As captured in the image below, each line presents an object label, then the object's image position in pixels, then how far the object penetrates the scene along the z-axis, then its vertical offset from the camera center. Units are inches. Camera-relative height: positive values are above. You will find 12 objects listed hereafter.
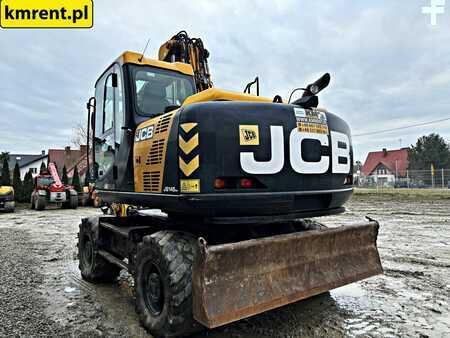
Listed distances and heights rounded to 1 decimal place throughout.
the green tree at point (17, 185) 788.6 +0.1
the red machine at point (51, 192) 647.1 -15.9
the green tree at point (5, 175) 740.6 +22.9
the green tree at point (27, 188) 795.2 -7.5
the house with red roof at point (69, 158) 843.4 +139.9
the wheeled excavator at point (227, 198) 100.8 -5.6
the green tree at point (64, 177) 857.5 +17.8
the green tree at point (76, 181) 842.6 +7.2
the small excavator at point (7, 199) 592.3 -24.3
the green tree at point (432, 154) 1786.4 +120.6
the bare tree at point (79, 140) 1436.6 +190.6
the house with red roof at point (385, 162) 2168.6 +101.2
